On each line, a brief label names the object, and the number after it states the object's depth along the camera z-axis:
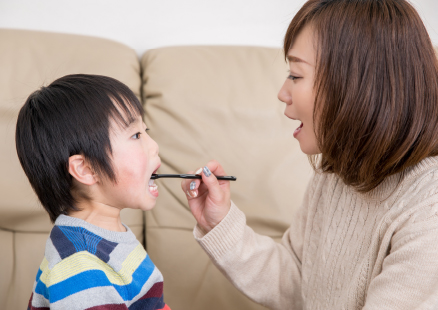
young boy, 0.76
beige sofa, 1.24
